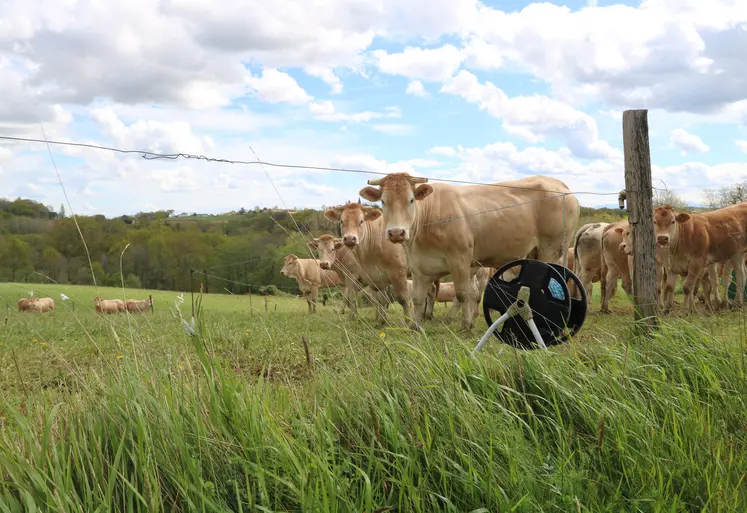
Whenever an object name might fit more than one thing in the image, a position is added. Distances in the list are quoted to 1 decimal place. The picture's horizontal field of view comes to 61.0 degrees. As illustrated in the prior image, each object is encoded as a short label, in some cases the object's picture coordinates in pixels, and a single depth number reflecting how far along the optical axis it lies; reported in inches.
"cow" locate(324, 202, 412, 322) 431.5
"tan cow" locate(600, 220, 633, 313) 483.5
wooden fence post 226.7
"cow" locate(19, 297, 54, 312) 861.8
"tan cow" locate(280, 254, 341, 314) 793.2
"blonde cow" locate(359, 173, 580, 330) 340.8
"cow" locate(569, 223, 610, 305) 545.6
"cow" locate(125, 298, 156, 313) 816.9
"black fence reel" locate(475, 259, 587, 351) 210.7
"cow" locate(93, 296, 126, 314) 904.7
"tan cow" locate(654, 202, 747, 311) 457.1
